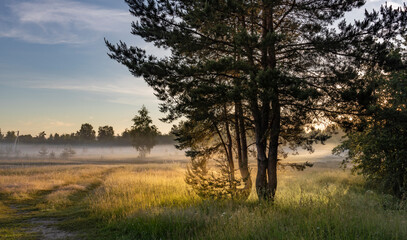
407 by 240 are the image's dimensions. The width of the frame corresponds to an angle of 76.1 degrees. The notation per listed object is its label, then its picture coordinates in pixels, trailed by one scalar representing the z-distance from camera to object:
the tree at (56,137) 134.57
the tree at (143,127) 53.78
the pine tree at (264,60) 9.02
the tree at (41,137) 144.21
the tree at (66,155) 74.91
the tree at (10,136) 141.68
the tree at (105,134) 132.12
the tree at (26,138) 144.25
